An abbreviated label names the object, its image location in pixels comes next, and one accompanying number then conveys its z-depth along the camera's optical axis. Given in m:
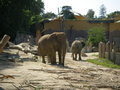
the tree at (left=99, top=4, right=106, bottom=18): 114.12
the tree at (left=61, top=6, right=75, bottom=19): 49.28
